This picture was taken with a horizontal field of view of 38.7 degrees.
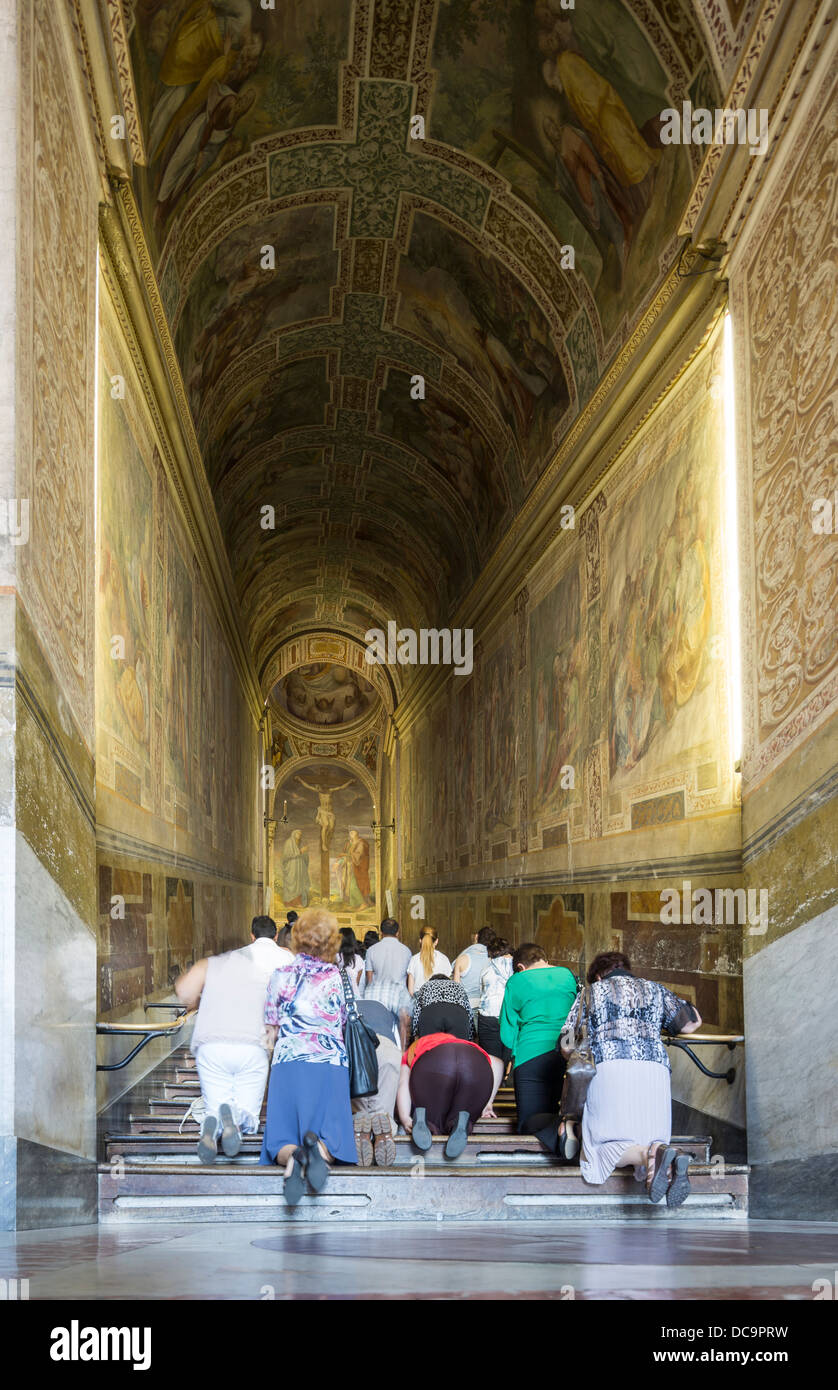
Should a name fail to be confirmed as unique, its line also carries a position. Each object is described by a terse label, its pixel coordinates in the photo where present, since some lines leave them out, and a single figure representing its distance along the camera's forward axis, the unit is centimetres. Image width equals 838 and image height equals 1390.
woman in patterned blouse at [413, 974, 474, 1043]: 766
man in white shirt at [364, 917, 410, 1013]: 976
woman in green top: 768
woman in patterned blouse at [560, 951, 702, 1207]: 648
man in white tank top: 693
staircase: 642
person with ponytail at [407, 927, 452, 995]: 999
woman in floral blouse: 629
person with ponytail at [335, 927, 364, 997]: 848
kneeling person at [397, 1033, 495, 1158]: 715
